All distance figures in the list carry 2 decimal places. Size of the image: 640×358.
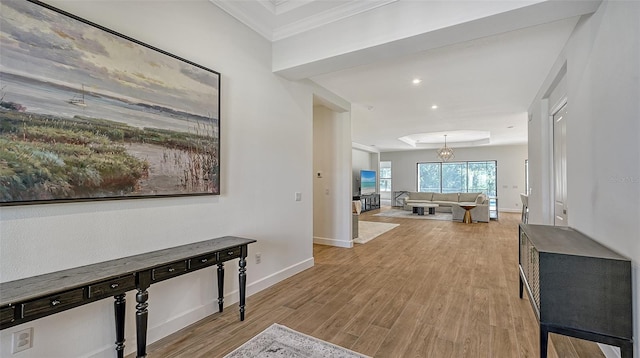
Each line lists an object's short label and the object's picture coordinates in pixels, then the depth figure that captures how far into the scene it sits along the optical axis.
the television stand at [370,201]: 11.20
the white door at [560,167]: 3.31
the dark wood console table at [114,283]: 1.35
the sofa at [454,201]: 8.62
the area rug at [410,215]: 9.47
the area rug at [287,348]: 2.06
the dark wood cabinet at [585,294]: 1.65
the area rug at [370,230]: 6.03
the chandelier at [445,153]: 9.38
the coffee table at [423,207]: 10.06
